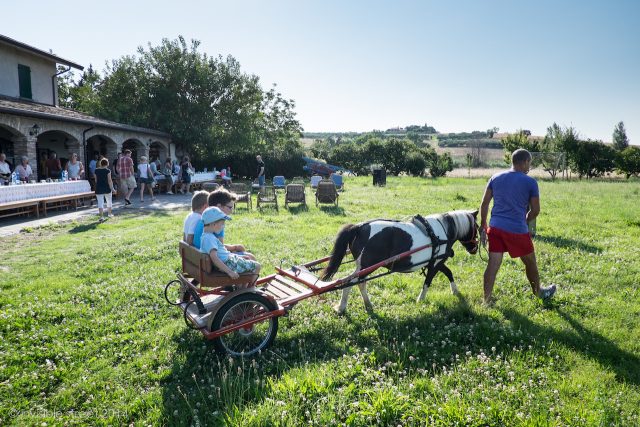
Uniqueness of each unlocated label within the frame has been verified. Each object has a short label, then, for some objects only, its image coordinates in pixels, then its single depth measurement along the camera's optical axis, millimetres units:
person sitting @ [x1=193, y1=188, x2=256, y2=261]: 4445
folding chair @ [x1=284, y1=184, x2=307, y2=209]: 15047
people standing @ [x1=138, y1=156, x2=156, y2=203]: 17189
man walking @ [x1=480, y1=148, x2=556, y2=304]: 5004
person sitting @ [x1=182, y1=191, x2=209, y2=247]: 4820
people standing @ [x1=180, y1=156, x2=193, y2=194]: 20438
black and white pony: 4934
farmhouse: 14861
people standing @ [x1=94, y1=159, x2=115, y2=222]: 12070
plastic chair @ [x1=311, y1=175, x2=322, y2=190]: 21766
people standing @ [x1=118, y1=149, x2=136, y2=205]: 15438
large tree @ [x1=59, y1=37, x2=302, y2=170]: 25906
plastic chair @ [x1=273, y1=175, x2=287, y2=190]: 20475
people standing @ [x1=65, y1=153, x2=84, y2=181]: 15789
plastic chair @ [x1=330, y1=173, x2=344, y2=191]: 19806
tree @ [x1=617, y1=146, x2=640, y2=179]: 37375
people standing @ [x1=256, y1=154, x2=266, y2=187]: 19250
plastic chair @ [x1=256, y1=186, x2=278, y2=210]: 14453
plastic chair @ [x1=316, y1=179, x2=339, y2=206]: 14742
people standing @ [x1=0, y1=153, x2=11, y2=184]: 12877
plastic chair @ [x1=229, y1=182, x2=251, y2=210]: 14877
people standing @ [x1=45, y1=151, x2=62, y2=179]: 17219
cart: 3924
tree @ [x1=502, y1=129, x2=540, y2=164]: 41938
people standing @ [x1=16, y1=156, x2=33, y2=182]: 14078
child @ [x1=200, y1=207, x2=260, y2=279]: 4008
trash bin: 24922
